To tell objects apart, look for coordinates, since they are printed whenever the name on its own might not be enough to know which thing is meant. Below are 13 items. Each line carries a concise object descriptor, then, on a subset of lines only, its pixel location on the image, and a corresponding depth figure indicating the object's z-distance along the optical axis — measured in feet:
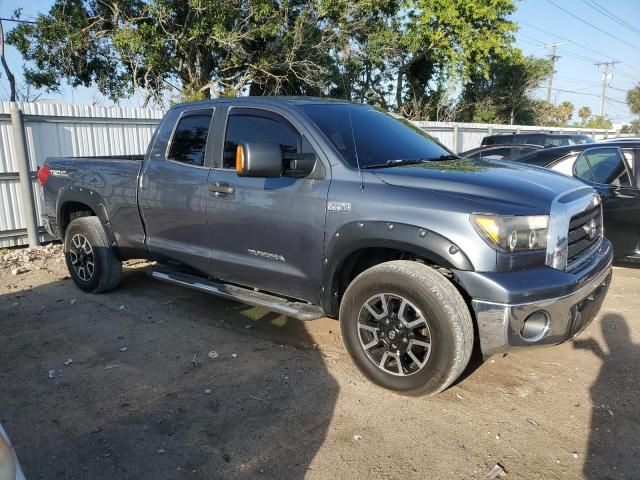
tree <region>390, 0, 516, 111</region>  79.41
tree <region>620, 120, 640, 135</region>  183.26
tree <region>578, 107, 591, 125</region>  227.40
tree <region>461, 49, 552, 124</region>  108.88
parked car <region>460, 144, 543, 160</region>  37.70
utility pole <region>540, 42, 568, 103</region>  135.13
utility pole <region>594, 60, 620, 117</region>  198.29
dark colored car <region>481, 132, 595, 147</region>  47.29
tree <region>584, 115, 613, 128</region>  198.80
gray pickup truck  9.84
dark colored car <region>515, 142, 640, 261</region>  18.65
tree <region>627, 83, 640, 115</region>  199.11
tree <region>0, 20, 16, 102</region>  60.80
